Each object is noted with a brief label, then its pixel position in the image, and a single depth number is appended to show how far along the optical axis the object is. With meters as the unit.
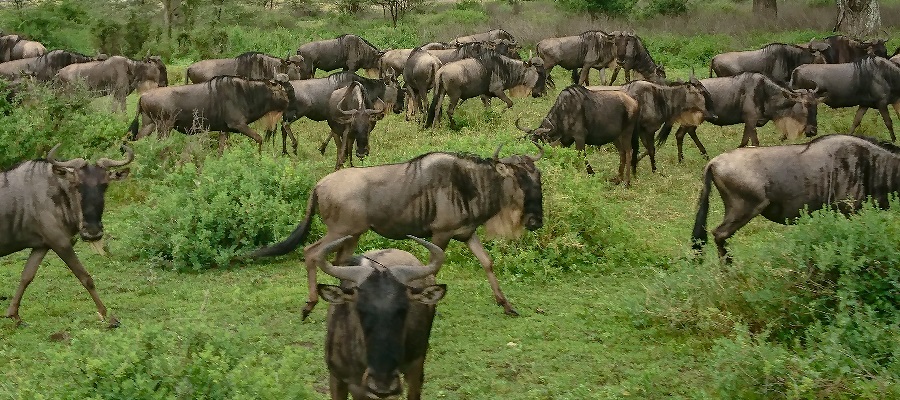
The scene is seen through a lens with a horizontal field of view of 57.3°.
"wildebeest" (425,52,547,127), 15.19
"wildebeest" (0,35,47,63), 20.61
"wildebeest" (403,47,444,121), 16.39
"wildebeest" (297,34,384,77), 21.61
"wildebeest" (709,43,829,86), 16.39
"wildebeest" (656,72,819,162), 12.44
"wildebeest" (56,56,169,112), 16.62
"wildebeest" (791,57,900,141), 13.29
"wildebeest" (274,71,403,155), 13.54
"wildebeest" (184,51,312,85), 17.05
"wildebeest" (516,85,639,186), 11.21
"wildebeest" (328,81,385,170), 12.19
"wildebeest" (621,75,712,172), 11.94
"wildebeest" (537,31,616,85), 19.25
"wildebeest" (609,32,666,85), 18.91
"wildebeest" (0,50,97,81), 17.72
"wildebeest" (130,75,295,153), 11.95
